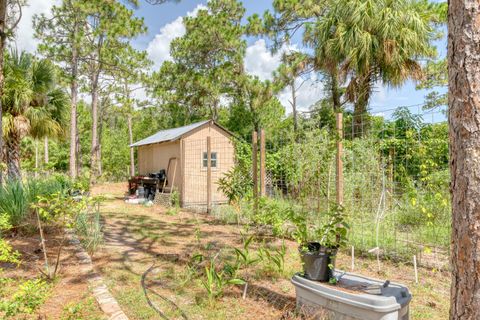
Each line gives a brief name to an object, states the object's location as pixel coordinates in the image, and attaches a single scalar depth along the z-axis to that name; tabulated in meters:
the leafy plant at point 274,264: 3.55
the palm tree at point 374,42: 8.49
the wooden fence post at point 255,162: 6.65
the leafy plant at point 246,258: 3.28
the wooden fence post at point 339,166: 4.37
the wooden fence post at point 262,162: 6.46
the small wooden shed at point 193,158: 10.93
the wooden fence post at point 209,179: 8.05
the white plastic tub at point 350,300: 2.23
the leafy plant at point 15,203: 5.33
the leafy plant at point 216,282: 2.94
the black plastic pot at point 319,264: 2.83
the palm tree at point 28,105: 8.62
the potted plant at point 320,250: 2.84
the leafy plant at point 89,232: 4.61
